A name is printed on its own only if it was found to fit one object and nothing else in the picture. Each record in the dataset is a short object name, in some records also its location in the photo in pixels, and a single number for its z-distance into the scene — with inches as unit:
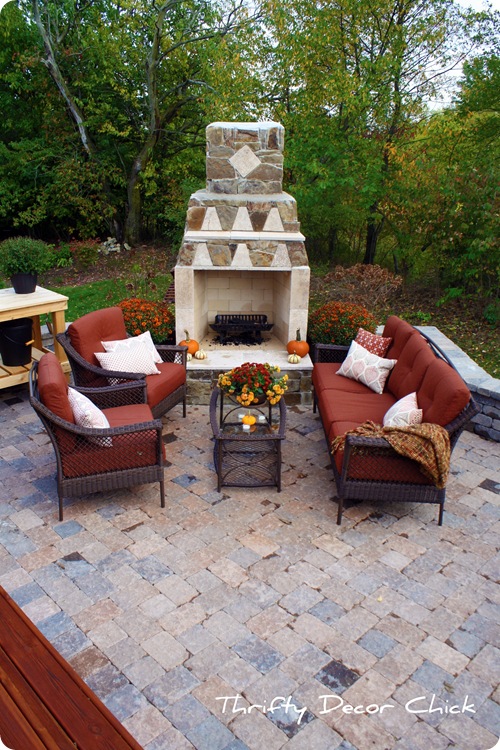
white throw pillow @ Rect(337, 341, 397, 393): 224.8
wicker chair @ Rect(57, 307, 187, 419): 217.2
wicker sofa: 169.8
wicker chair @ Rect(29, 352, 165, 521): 169.6
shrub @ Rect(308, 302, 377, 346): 265.4
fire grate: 287.1
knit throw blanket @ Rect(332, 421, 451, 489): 166.4
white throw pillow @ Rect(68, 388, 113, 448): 175.8
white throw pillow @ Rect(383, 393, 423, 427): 179.9
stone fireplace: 260.5
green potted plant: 256.5
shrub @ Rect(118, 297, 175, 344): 262.4
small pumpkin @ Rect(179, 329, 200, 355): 269.4
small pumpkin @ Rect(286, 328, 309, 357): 269.9
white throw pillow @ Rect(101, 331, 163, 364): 229.5
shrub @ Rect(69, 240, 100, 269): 499.8
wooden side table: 249.0
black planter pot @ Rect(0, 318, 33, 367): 255.9
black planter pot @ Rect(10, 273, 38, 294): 261.6
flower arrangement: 199.9
